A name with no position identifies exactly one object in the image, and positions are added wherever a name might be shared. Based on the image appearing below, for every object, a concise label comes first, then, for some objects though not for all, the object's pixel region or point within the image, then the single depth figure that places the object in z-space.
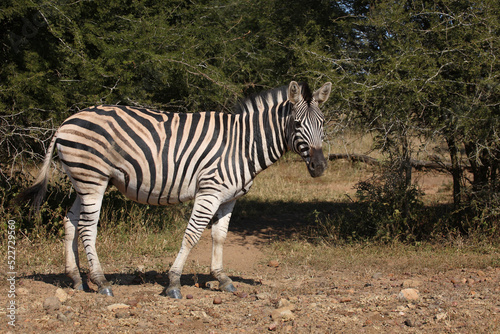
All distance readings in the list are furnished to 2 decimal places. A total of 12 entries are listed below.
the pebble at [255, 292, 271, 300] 10.60
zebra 10.55
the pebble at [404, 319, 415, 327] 8.80
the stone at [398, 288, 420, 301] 10.16
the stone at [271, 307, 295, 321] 9.04
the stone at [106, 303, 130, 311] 9.41
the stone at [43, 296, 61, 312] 9.17
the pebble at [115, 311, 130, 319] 9.05
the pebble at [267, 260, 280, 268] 14.31
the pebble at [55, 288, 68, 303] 9.84
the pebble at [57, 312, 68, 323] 8.77
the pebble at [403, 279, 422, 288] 11.48
